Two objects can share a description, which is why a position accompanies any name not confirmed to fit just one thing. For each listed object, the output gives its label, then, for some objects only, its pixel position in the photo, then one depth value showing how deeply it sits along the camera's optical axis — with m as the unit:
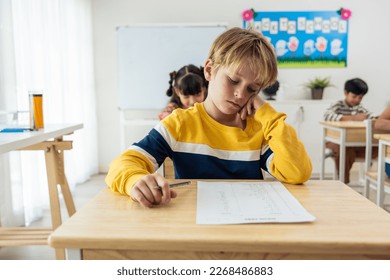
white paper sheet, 0.61
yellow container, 1.91
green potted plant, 4.48
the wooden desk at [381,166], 2.32
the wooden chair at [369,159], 2.53
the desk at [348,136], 3.21
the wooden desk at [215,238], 0.53
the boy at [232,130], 1.06
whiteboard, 4.44
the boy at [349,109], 3.84
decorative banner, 4.58
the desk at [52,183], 1.91
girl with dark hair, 2.40
